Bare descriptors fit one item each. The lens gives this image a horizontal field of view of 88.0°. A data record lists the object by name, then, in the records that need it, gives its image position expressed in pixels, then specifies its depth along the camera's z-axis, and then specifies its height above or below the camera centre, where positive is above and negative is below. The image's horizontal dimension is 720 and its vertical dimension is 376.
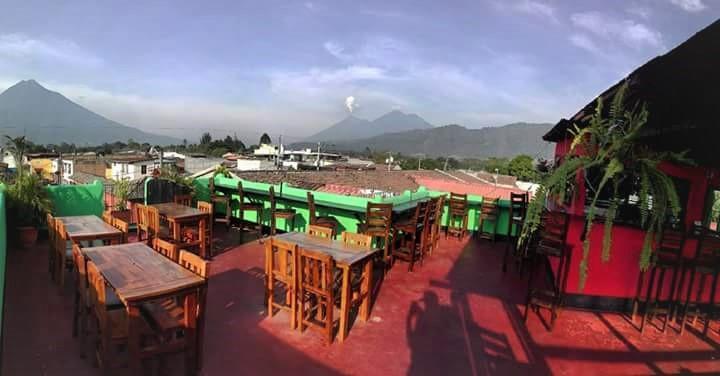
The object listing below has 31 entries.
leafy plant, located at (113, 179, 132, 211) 7.32 -1.28
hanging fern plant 3.15 +0.08
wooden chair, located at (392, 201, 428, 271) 5.48 -1.18
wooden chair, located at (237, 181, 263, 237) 6.79 -1.19
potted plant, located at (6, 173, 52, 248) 5.88 -1.38
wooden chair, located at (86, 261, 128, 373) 2.51 -1.40
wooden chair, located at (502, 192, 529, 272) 5.94 -0.85
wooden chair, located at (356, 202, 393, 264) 5.25 -0.95
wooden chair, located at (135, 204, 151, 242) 5.21 -1.27
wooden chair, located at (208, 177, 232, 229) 7.24 -1.22
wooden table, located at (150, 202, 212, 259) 5.15 -1.15
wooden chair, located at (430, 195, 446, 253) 6.13 -1.14
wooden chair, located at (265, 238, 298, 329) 3.63 -1.30
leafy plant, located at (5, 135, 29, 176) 7.16 -0.56
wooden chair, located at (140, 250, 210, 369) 2.69 -1.41
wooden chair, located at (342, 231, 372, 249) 4.14 -0.99
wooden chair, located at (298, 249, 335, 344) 3.36 -1.28
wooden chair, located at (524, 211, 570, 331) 4.15 -0.95
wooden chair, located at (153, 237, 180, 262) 3.38 -1.07
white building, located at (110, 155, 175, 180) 29.25 -2.99
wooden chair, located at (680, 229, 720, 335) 3.89 -1.02
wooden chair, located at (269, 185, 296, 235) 6.52 -1.20
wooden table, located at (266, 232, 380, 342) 3.48 -1.03
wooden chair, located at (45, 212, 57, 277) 4.49 -1.45
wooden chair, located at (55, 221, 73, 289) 4.09 -1.48
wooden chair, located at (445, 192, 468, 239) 7.94 -1.14
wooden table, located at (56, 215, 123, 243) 4.17 -1.24
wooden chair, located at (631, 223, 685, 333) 3.97 -1.07
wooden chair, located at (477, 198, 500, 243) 7.80 -1.05
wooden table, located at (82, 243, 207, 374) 2.46 -1.08
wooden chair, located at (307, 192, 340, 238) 5.90 -1.14
